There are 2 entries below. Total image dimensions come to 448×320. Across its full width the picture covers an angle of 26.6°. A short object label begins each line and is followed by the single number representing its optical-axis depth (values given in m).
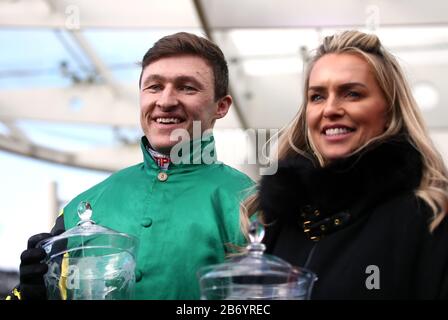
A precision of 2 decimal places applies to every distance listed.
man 2.49
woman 2.01
